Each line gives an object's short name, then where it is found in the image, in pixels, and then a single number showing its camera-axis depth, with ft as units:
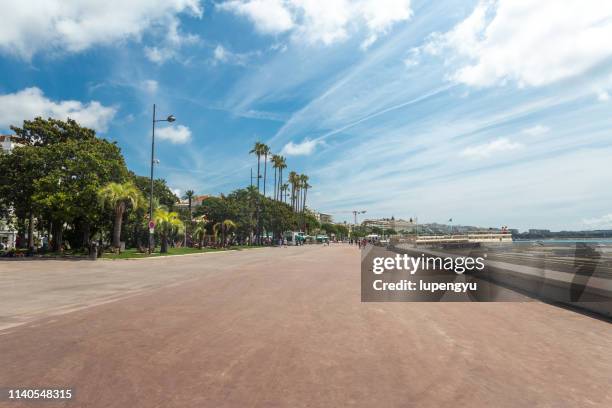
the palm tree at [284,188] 404.94
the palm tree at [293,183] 406.70
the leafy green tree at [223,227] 217.36
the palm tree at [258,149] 297.33
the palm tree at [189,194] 278.63
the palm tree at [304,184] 428.15
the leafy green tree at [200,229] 226.03
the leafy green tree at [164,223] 137.39
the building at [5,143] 224.94
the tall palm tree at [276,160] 346.89
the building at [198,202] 470.92
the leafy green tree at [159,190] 167.53
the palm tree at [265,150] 297.53
